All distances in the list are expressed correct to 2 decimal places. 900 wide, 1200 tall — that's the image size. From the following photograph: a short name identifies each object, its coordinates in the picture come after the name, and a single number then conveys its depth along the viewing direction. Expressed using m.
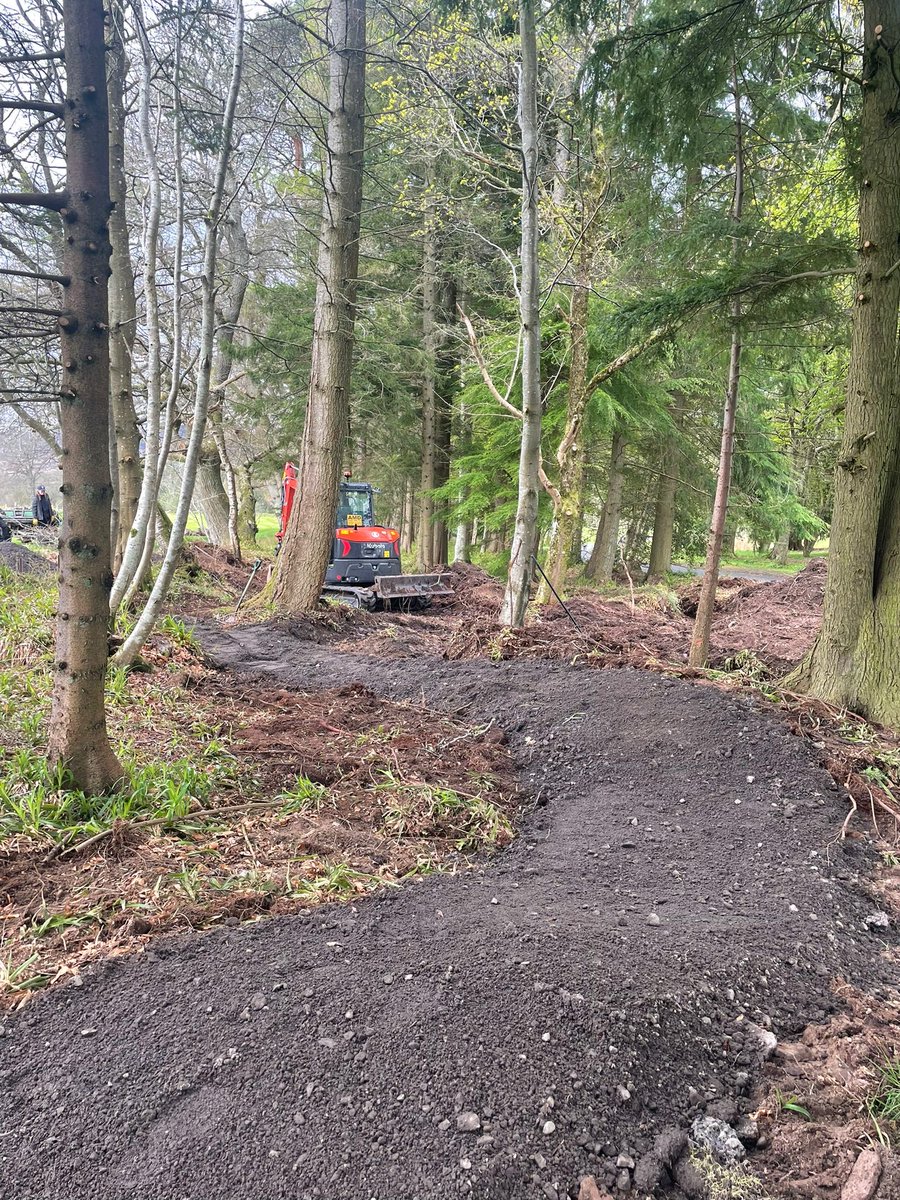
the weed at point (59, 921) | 2.18
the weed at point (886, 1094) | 1.55
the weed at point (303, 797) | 3.27
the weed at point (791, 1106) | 1.60
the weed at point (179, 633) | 5.84
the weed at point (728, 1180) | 1.39
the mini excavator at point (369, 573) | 9.91
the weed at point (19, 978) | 1.95
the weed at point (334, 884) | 2.51
